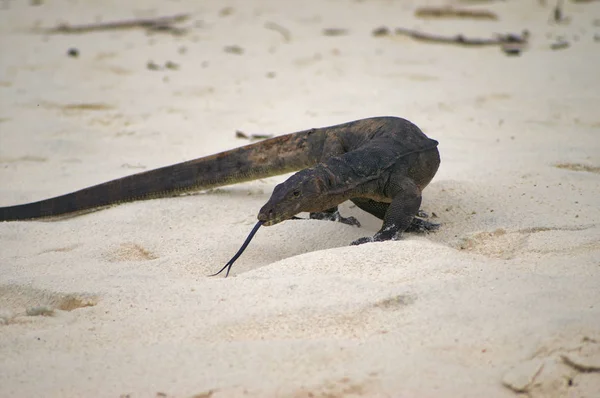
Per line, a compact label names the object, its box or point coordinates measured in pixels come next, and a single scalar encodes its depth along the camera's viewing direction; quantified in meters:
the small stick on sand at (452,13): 9.47
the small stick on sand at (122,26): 9.38
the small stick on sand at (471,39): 8.09
